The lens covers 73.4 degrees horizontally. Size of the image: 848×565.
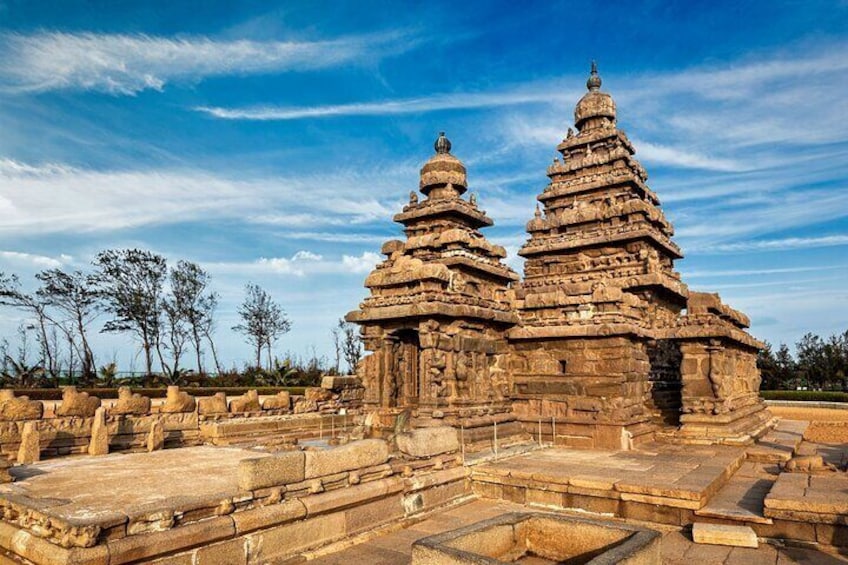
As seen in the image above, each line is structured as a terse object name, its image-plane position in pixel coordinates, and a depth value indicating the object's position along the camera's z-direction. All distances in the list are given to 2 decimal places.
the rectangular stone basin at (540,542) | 4.32
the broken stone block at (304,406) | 17.36
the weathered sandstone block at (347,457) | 6.76
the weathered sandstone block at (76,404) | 12.19
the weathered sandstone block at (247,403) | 15.93
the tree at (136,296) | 37.59
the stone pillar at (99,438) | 11.64
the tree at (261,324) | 46.75
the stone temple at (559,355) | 11.79
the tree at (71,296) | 35.03
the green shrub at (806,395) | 26.33
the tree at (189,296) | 40.56
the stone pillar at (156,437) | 12.35
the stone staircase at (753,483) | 7.21
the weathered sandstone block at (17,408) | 11.75
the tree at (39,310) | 33.84
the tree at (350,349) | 45.66
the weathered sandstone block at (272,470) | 6.06
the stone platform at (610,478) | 7.71
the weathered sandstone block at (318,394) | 17.87
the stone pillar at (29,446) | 10.49
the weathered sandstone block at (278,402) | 16.95
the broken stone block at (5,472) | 6.92
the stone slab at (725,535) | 6.54
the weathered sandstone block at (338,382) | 18.34
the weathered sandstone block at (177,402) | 14.05
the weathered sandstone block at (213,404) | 14.87
